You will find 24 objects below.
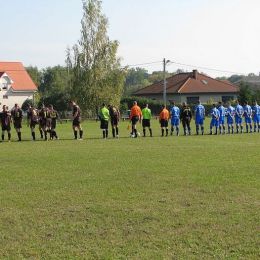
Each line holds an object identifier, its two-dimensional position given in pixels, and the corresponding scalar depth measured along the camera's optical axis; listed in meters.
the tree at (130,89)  129.26
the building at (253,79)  114.19
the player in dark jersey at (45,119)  25.90
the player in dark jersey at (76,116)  25.78
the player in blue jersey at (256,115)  32.38
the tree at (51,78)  127.26
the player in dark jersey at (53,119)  26.44
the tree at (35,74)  125.79
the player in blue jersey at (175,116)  29.33
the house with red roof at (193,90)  80.69
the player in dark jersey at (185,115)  28.91
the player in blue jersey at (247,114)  32.16
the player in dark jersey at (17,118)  26.22
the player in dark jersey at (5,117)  25.71
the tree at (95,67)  64.56
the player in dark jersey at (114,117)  27.38
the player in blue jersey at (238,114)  31.77
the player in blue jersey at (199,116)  29.72
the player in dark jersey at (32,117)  26.16
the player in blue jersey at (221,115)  30.52
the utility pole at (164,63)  61.12
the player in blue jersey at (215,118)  29.93
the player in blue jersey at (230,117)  31.31
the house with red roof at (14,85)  81.19
